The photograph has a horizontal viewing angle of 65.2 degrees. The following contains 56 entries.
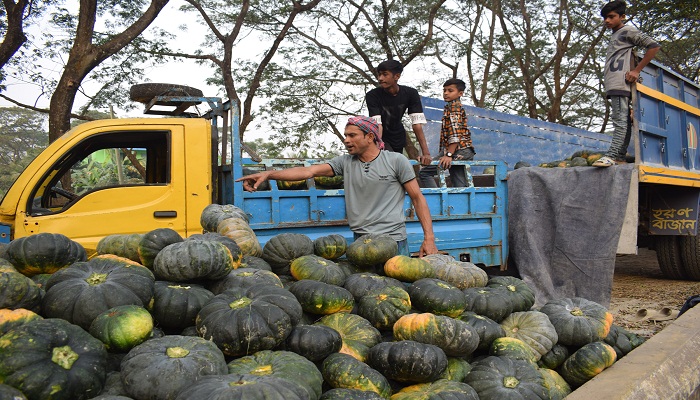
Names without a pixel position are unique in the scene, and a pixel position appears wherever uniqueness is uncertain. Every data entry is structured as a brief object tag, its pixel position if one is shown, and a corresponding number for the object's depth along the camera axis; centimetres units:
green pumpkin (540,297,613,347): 350
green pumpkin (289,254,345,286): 357
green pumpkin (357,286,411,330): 320
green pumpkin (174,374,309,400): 191
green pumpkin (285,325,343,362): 269
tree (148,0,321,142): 1550
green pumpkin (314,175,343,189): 623
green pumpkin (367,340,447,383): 263
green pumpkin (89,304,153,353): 242
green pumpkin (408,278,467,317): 328
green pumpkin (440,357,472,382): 290
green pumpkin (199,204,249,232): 429
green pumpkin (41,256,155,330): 257
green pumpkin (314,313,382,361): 289
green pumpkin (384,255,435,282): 379
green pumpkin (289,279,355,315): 314
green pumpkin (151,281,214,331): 278
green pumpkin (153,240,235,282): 301
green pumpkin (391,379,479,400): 251
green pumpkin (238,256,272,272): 359
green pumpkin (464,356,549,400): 267
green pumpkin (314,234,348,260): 422
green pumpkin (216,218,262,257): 392
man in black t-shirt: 656
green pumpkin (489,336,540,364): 311
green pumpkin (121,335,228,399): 208
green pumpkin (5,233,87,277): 302
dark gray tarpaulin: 659
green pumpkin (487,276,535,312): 378
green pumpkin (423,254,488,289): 390
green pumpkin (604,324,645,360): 367
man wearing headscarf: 482
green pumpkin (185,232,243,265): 338
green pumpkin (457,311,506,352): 327
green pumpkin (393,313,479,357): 290
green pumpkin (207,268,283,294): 313
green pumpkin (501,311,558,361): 340
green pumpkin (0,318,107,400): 203
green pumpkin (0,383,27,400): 182
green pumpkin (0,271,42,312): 241
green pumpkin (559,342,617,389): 318
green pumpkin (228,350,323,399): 226
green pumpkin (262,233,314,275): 400
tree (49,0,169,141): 971
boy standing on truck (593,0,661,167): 667
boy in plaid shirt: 720
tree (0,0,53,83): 985
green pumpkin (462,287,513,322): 358
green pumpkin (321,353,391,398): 255
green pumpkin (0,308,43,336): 223
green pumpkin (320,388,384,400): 234
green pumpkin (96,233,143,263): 363
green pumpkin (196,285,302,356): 252
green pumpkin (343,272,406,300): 353
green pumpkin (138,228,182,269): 332
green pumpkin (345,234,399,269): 392
